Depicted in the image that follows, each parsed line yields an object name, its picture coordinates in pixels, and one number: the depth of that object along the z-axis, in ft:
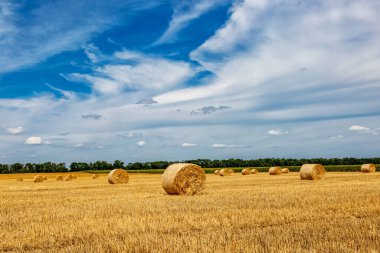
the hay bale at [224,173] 165.58
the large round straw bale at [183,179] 63.52
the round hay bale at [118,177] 106.22
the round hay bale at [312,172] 100.58
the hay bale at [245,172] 171.83
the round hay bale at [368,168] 147.33
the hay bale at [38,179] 143.76
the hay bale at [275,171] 158.24
